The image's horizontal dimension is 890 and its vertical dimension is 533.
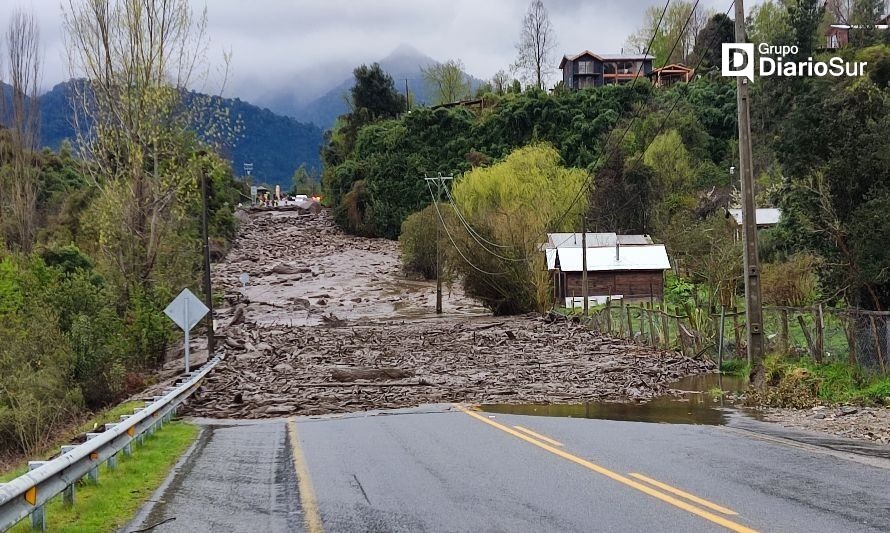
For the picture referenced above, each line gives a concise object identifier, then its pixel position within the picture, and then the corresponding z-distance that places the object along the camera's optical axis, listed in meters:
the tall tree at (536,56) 140.50
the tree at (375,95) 139.75
